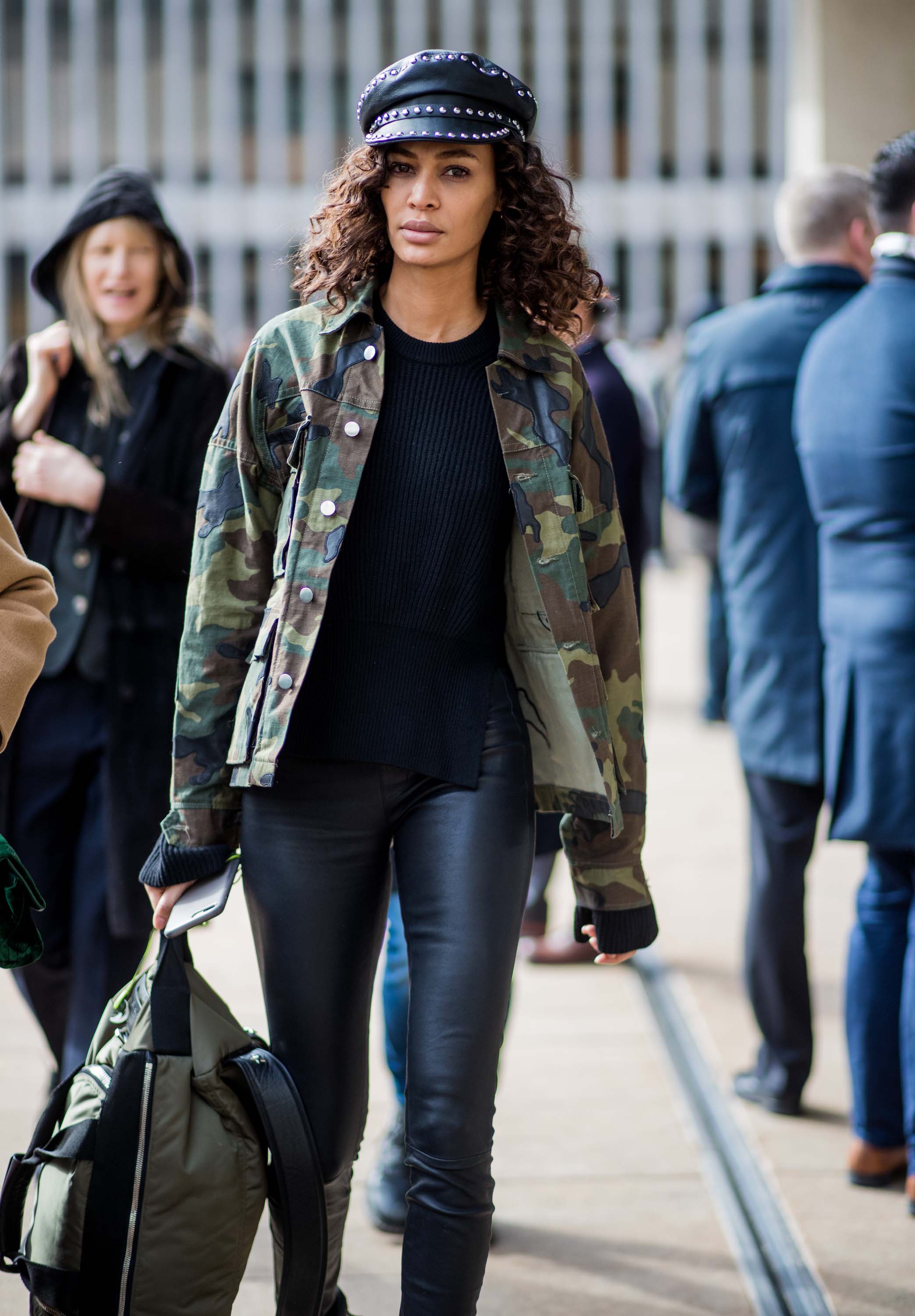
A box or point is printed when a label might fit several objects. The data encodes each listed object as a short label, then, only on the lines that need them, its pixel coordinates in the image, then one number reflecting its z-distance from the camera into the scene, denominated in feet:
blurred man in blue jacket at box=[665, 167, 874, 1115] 26.35
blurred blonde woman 22.54
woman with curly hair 16.06
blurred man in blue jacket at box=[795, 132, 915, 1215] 22.70
